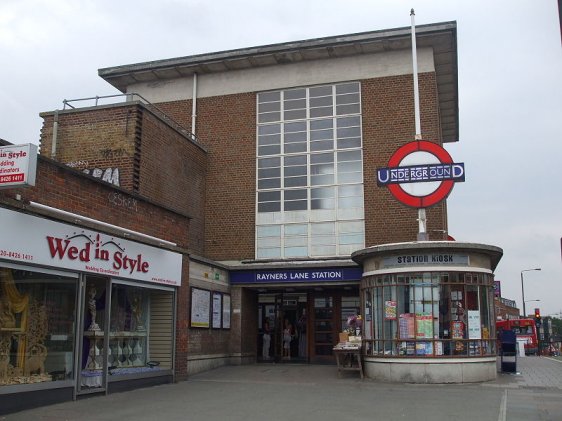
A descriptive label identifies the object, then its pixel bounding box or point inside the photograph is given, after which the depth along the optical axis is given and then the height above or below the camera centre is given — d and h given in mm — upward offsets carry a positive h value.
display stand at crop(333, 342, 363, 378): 16422 -903
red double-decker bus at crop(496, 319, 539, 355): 46853 -682
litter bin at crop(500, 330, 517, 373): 18344 -998
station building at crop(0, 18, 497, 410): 20000 +5743
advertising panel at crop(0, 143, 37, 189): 9227 +2377
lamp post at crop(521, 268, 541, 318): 61500 +2854
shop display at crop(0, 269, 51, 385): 10102 -233
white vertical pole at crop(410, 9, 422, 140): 20562 +8186
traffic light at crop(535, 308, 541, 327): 38969 +288
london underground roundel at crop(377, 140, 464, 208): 17469 +4220
